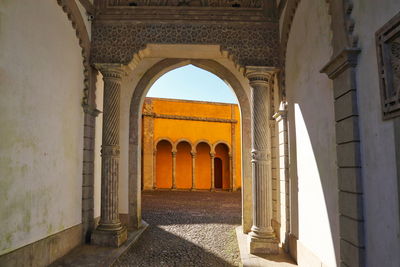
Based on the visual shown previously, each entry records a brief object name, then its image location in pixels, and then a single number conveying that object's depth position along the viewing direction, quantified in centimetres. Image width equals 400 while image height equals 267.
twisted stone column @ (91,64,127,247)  575
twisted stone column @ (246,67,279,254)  547
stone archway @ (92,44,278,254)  559
